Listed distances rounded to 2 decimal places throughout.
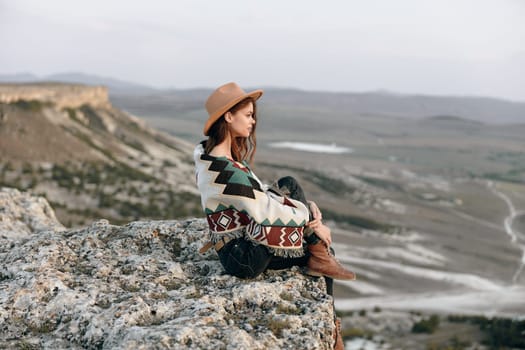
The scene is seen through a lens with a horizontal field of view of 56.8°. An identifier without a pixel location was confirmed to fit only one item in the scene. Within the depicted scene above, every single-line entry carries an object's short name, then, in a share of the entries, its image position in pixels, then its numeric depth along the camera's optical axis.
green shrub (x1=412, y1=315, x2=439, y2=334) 15.58
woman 3.82
